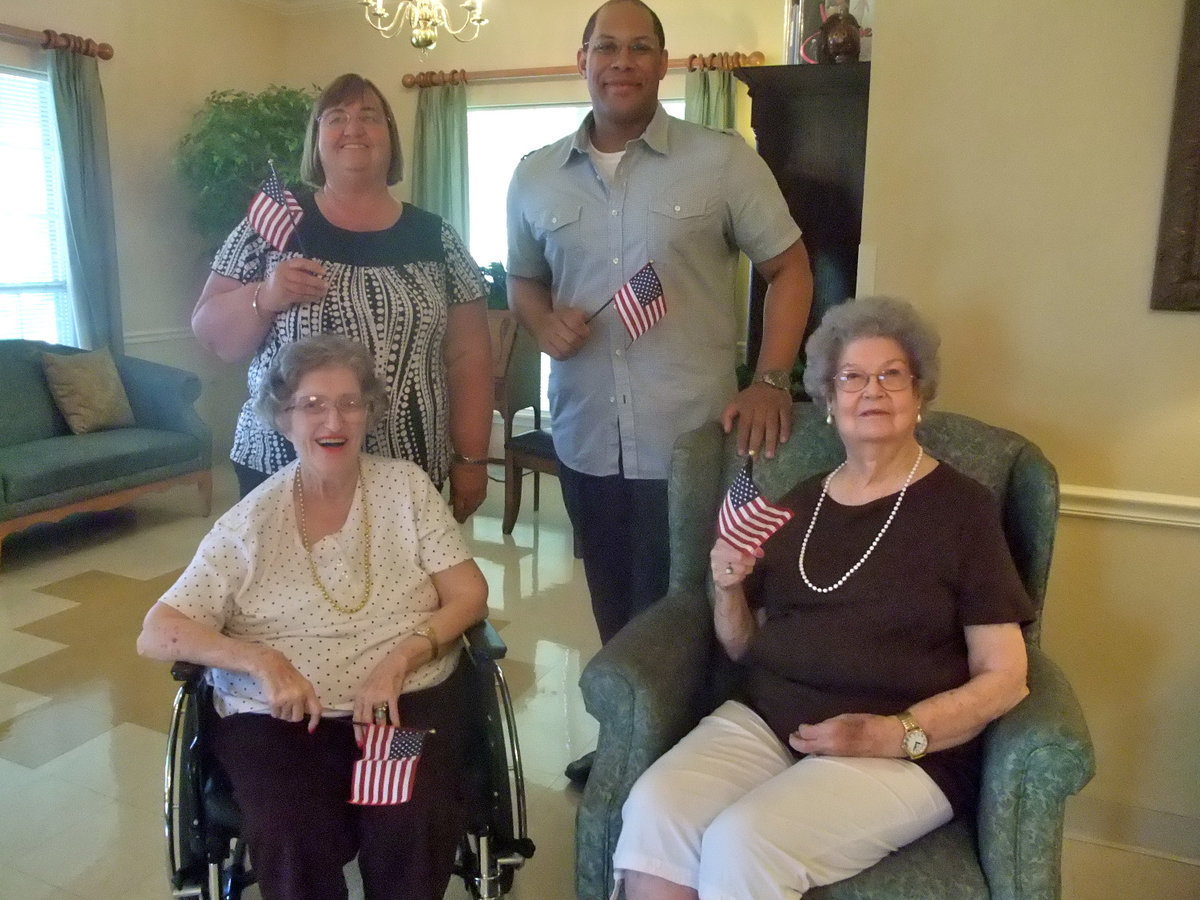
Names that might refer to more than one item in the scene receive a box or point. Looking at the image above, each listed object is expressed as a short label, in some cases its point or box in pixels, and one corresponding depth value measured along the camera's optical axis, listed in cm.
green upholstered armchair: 136
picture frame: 175
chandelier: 364
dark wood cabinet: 259
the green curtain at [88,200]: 469
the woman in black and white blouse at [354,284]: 184
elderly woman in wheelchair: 151
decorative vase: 252
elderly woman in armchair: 137
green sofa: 397
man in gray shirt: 190
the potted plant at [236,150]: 497
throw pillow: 446
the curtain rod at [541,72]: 486
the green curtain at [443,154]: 561
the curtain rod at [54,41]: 446
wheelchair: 156
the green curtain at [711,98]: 488
